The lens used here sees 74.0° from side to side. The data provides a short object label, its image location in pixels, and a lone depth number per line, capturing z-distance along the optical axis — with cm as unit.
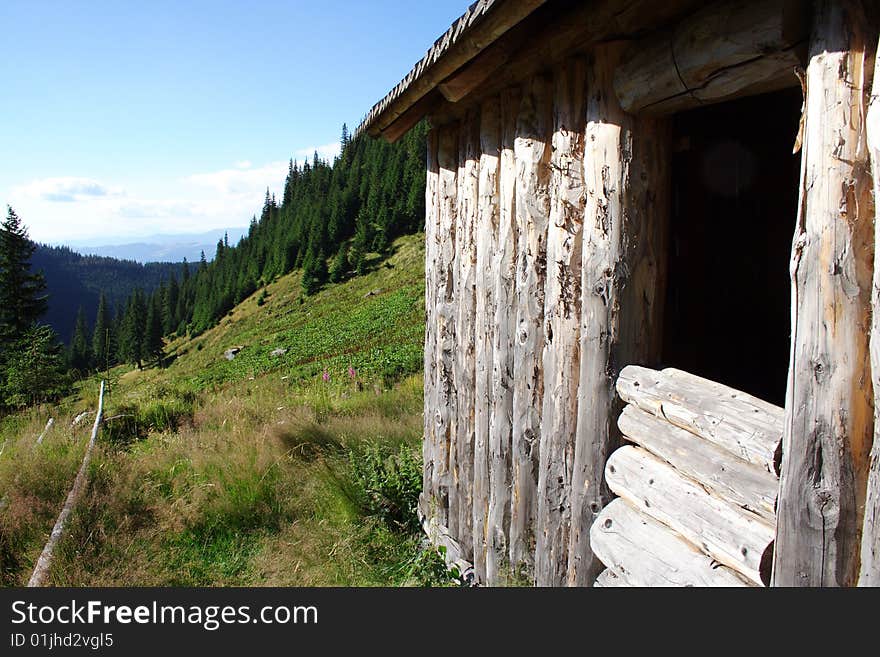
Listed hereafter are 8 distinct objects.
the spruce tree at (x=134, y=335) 7375
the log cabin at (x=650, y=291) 154
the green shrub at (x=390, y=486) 505
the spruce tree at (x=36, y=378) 1220
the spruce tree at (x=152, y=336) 7400
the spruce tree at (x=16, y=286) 3238
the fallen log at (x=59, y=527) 388
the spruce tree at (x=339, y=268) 6481
